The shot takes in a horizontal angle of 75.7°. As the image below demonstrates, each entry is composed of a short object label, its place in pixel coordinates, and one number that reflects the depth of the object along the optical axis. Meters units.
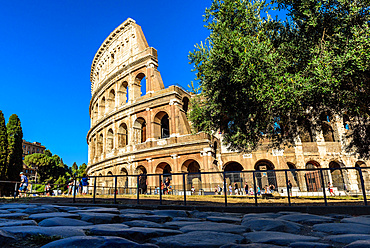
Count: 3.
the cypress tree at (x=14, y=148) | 31.24
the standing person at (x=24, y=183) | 14.90
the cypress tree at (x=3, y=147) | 29.56
